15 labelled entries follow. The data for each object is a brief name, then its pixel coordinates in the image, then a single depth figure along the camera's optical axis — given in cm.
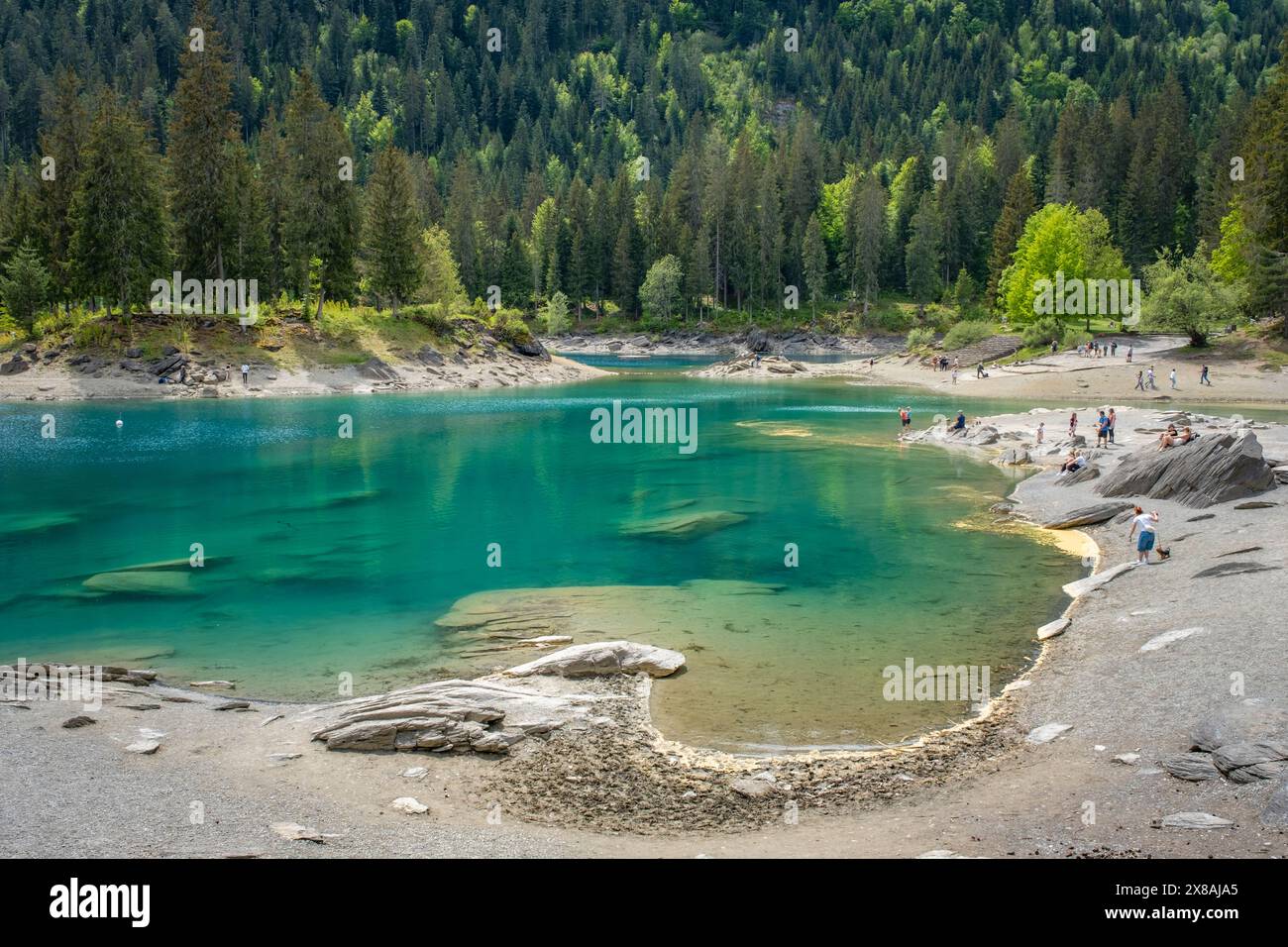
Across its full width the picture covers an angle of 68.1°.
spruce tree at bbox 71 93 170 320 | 7762
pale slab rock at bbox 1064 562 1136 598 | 2478
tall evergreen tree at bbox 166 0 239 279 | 8300
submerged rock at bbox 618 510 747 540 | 3375
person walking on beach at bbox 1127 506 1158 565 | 2598
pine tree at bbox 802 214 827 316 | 14100
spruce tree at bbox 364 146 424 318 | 9362
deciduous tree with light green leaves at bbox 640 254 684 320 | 14300
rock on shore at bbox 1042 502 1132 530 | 3275
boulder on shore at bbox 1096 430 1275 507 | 3139
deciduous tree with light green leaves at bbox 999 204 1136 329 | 9738
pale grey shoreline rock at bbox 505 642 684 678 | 1922
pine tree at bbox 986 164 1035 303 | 12212
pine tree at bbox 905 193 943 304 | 14038
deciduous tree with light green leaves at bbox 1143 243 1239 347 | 7900
